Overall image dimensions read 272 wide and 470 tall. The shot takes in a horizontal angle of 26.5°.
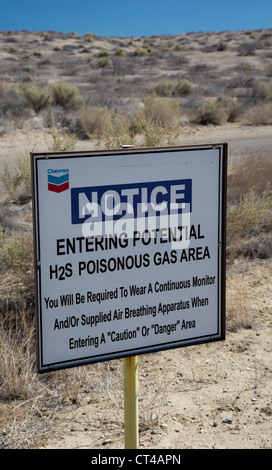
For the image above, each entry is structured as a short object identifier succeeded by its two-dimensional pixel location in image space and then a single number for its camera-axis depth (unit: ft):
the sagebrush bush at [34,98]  63.67
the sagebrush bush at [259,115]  66.08
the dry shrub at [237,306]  16.51
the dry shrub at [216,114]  64.23
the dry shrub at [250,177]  26.96
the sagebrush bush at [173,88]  87.66
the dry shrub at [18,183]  29.74
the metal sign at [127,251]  8.19
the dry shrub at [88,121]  51.38
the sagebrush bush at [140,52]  171.32
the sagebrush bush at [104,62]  140.87
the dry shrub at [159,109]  52.21
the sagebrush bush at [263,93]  79.07
